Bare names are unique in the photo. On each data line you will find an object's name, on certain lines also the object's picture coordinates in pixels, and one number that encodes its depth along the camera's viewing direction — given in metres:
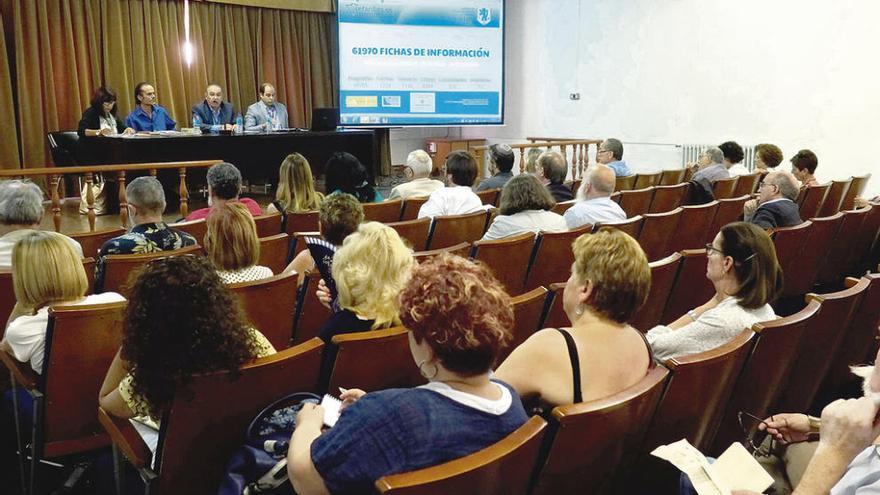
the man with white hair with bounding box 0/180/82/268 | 3.53
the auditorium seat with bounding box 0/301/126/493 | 2.27
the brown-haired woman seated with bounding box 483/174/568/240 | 3.99
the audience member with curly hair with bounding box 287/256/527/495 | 1.34
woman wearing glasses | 2.36
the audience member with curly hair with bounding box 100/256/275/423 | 1.76
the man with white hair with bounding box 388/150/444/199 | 5.50
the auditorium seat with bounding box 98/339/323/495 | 1.79
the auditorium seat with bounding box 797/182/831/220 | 5.48
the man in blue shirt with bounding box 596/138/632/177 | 7.01
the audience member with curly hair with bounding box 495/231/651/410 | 1.79
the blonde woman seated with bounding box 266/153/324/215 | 4.71
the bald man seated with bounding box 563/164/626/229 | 4.32
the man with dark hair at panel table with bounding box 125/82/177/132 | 8.37
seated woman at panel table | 7.95
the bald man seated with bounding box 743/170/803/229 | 4.35
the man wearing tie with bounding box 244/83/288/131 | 9.48
